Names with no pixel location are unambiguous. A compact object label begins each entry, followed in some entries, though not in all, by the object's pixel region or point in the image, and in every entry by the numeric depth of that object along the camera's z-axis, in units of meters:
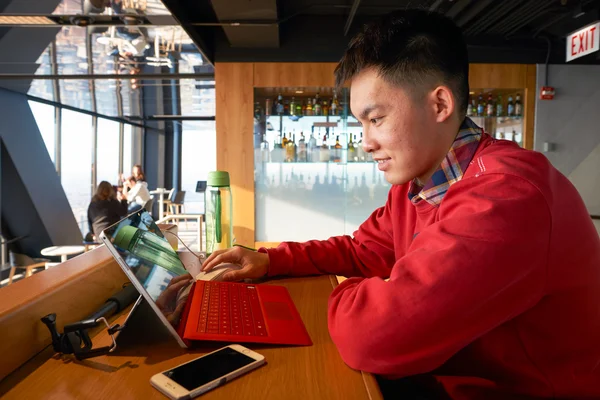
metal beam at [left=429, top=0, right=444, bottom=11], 3.31
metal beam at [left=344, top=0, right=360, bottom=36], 3.52
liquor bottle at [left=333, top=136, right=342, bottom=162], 4.70
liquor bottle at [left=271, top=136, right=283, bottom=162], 4.64
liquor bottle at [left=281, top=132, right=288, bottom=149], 4.69
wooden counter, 0.70
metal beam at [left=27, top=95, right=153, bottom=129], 7.63
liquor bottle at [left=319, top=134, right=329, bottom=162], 4.71
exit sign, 3.38
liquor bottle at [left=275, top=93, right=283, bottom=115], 4.73
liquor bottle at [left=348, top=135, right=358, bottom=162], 4.70
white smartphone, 0.69
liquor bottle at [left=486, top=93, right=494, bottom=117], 4.74
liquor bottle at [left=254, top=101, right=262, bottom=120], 4.62
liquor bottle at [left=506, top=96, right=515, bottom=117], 4.73
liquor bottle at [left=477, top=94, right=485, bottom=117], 4.76
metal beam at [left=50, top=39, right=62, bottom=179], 8.23
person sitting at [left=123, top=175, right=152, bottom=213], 8.38
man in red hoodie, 0.75
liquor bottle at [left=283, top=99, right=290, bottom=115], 4.74
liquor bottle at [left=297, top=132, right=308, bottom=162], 4.69
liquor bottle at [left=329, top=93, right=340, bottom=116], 4.72
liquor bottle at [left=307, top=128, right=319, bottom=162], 4.71
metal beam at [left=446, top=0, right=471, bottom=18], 3.59
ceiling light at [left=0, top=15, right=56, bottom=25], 3.53
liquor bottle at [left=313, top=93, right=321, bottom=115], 4.75
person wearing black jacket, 5.50
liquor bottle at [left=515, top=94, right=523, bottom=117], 4.69
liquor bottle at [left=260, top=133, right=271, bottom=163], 4.62
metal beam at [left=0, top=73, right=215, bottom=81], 5.04
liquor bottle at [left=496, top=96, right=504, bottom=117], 4.75
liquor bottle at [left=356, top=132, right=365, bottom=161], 4.67
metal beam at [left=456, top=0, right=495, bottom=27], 3.63
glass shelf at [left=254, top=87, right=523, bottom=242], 4.64
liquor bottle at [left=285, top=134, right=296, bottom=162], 4.66
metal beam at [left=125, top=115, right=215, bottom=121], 12.75
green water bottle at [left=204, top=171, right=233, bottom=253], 1.75
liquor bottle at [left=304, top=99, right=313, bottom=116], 4.75
